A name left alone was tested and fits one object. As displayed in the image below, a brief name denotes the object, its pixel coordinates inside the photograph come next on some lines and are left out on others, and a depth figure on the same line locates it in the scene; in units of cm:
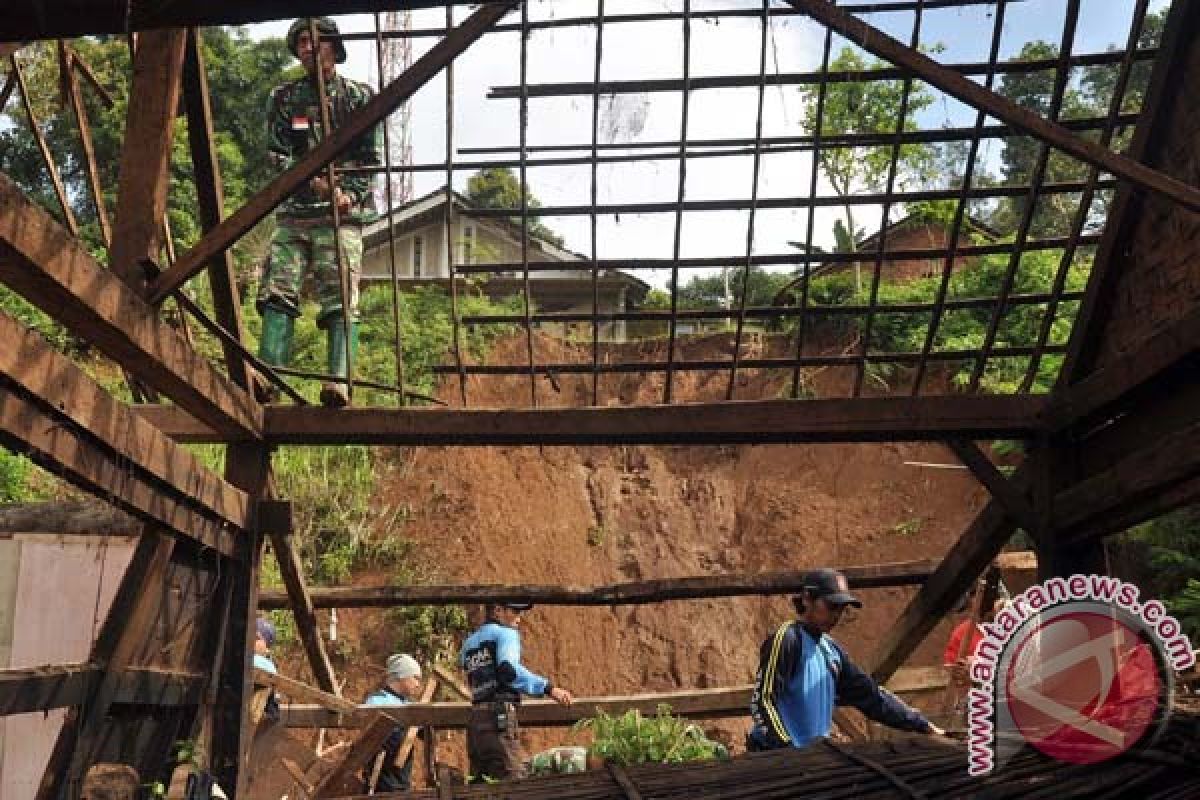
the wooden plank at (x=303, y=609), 561
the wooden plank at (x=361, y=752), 464
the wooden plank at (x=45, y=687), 349
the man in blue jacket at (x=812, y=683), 401
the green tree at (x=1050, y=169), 2127
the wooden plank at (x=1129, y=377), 359
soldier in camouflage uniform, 492
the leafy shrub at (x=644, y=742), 397
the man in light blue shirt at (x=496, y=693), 613
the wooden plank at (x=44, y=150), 386
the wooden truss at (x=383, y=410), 329
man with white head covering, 633
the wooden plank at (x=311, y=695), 621
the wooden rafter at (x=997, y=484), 492
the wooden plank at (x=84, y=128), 399
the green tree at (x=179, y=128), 1962
